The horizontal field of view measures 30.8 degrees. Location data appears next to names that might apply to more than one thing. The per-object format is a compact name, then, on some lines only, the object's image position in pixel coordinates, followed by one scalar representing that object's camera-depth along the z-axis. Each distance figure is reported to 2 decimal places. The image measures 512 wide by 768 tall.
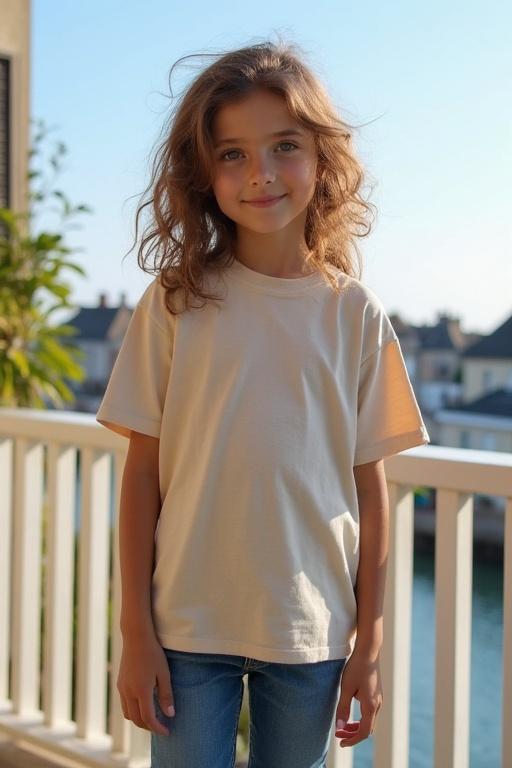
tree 3.46
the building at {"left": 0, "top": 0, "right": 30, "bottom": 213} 3.65
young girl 1.07
